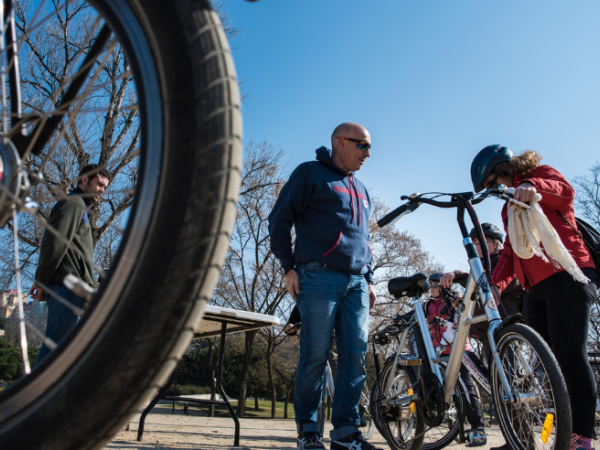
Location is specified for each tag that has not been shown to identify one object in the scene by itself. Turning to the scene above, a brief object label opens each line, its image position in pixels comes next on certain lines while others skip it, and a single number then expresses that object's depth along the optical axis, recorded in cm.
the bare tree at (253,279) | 2325
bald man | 305
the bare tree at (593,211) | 2248
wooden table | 402
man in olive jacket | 346
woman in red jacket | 255
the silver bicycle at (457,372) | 228
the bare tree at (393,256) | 2642
